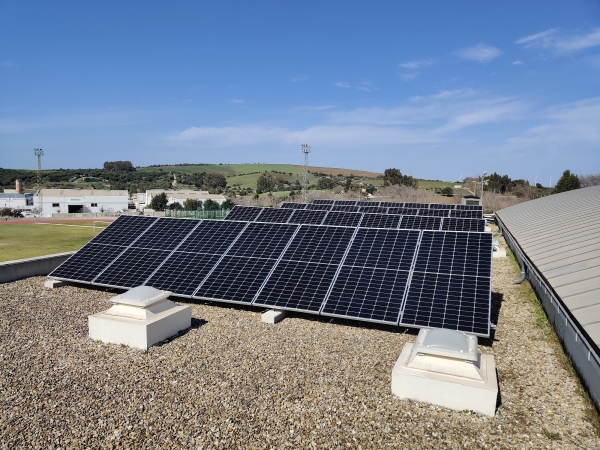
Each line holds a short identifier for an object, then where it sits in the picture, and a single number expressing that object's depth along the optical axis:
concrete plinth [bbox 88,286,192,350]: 9.73
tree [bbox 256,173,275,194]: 140.26
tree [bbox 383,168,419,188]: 108.14
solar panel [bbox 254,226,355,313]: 11.61
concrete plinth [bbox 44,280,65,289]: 14.92
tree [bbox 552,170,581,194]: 64.00
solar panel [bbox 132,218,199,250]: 15.52
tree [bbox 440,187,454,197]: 101.69
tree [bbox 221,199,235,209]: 67.45
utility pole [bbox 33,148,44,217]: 73.55
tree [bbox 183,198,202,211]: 70.93
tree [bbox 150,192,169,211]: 79.06
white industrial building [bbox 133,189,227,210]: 86.00
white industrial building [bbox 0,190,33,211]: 90.56
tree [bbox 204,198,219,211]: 67.50
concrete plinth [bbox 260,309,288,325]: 11.25
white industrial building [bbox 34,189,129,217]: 80.19
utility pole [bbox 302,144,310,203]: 60.16
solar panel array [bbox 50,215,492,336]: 10.70
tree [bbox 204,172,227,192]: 158.38
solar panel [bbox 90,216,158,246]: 16.38
